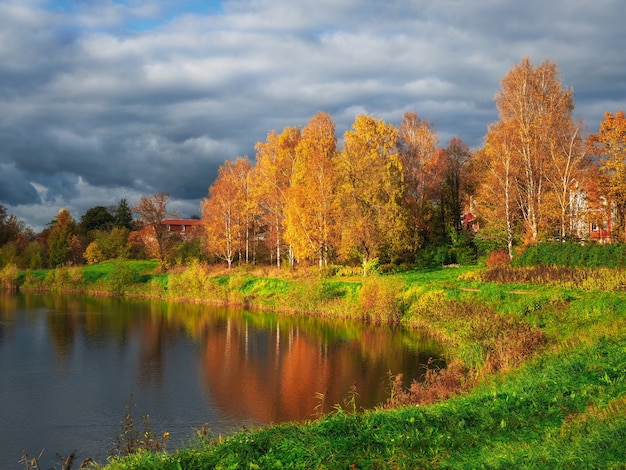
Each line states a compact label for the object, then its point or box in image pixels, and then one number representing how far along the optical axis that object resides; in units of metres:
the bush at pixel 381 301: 35.16
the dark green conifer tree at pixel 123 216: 91.73
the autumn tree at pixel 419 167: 54.88
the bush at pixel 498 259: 40.19
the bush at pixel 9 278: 65.86
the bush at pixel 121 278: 57.84
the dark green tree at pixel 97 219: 89.75
